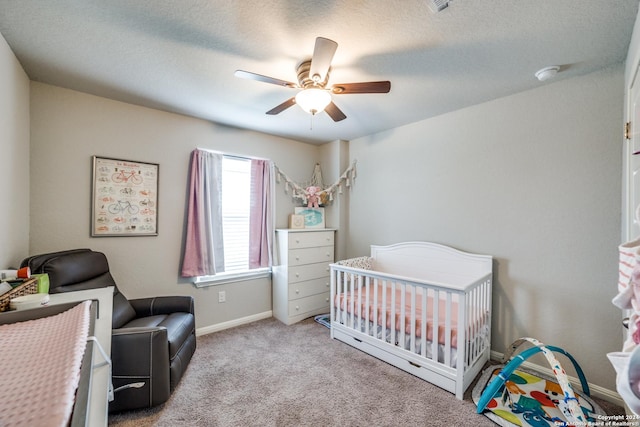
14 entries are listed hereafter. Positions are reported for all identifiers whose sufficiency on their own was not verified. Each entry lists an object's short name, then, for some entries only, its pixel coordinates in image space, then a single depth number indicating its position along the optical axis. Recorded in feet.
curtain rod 9.93
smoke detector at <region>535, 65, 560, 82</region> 6.24
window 10.46
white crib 6.51
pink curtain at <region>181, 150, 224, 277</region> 9.30
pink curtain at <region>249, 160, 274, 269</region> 10.98
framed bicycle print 7.84
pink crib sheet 6.81
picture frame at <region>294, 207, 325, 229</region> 12.28
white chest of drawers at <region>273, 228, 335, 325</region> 10.74
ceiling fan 5.24
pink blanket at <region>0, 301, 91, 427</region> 1.52
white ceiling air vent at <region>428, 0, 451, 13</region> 4.34
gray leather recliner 5.56
